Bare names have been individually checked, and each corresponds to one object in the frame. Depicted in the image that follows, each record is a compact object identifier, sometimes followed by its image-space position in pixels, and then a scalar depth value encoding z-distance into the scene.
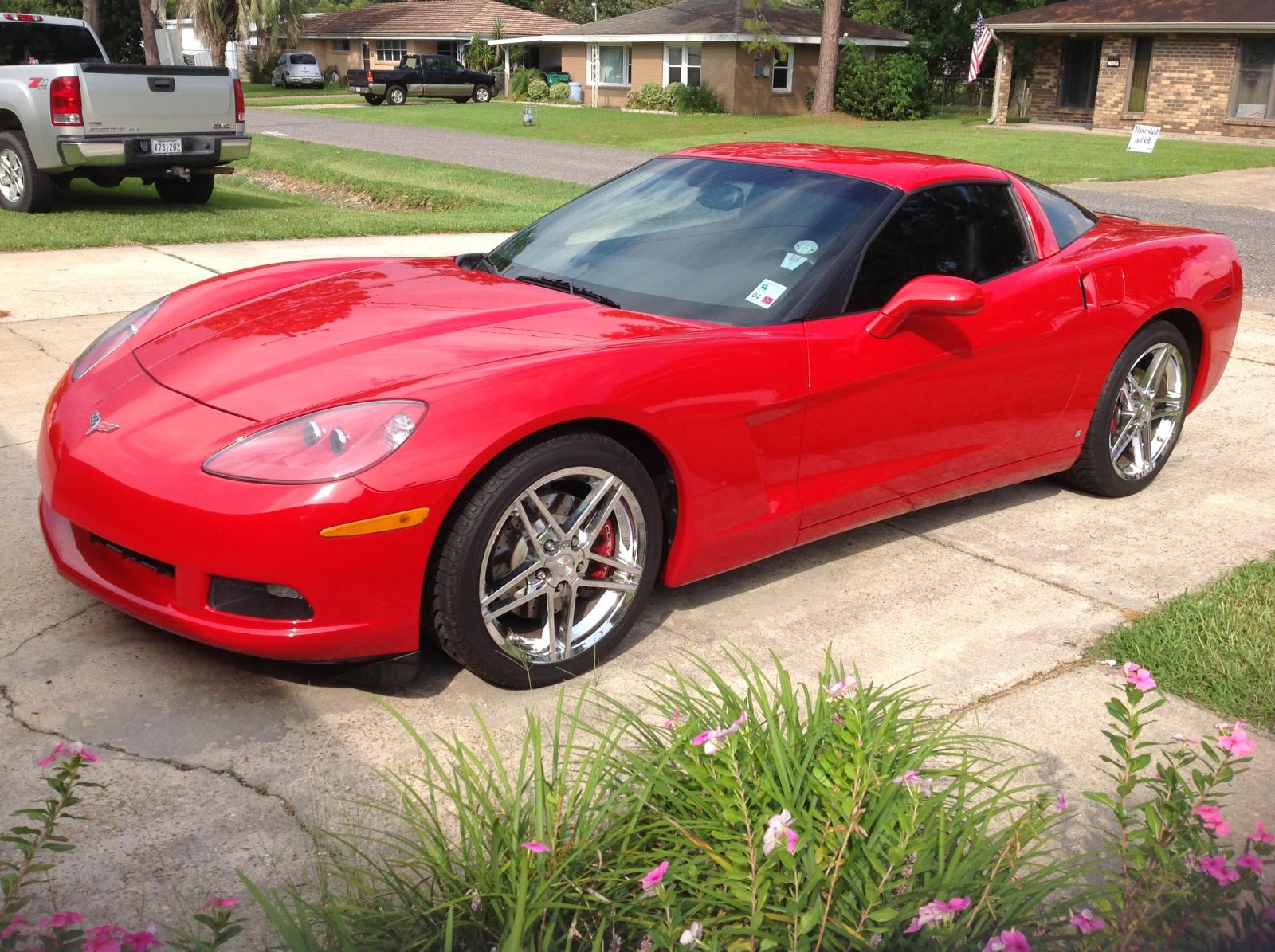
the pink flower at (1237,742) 2.29
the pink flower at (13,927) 1.93
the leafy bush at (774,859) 2.17
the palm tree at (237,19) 55.59
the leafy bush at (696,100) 42.44
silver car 56.16
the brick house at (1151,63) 33.00
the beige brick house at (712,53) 42.62
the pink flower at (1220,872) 2.11
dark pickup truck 44.50
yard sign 18.72
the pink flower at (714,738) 2.42
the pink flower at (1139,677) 2.39
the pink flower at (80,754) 2.07
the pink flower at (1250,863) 2.17
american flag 36.62
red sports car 3.11
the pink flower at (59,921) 1.91
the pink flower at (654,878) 2.11
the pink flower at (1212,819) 2.26
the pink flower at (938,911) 2.05
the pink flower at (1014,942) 1.93
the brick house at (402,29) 61.88
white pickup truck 10.90
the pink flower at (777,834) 2.17
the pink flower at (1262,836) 2.18
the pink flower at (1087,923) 2.12
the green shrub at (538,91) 49.97
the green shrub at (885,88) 37.72
